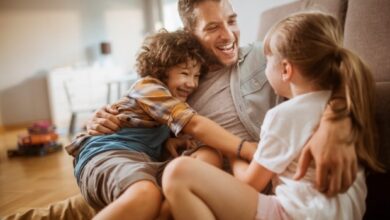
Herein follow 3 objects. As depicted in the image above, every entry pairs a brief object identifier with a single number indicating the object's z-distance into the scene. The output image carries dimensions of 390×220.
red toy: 3.14
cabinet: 4.71
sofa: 0.85
